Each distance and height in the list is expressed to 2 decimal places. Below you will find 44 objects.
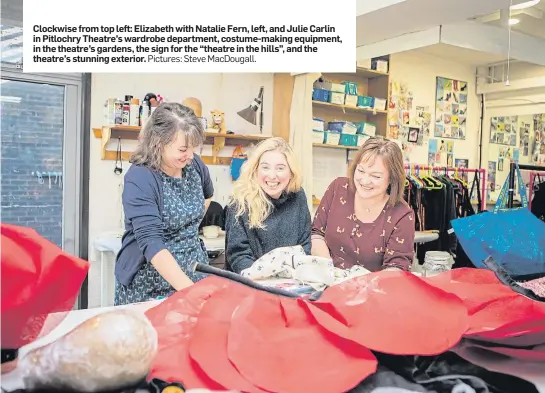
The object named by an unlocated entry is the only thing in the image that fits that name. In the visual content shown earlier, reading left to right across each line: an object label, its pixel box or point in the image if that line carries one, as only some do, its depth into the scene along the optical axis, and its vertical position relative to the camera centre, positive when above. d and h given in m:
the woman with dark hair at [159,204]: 1.74 -0.15
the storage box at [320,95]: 4.63 +0.68
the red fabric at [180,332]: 0.67 -0.27
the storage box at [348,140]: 4.86 +0.28
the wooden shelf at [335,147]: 4.69 +0.21
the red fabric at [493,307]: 0.78 -0.22
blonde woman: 2.04 -0.18
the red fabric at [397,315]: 0.73 -0.23
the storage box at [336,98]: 4.71 +0.67
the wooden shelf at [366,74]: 4.92 +0.98
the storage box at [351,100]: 4.84 +0.67
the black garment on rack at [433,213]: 4.74 -0.41
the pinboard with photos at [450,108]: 6.14 +0.80
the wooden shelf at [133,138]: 3.74 +0.21
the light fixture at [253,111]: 4.55 +0.50
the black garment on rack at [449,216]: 4.75 -0.44
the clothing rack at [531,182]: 4.84 -0.09
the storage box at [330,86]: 4.71 +0.78
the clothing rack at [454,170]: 5.02 +0.01
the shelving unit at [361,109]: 4.97 +0.61
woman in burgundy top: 2.02 -0.22
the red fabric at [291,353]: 0.66 -0.26
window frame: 3.77 -0.02
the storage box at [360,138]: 4.97 +0.30
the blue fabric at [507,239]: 1.67 -0.24
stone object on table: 0.57 -0.23
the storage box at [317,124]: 4.65 +0.40
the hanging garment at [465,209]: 4.25 -0.38
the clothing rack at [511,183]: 4.02 -0.09
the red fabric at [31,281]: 0.60 -0.16
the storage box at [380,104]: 4.99 +0.66
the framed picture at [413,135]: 5.74 +0.41
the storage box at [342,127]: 4.84 +0.40
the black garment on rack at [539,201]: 4.70 -0.27
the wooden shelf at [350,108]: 4.68 +0.60
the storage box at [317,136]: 4.64 +0.29
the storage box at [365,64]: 4.83 +1.04
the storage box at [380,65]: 4.98 +1.05
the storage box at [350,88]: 4.83 +0.79
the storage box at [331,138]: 4.74 +0.29
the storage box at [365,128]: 5.02 +0.41
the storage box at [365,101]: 4.92 +0.67
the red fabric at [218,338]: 0.67 -0.26
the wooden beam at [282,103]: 4.50 +0.59
